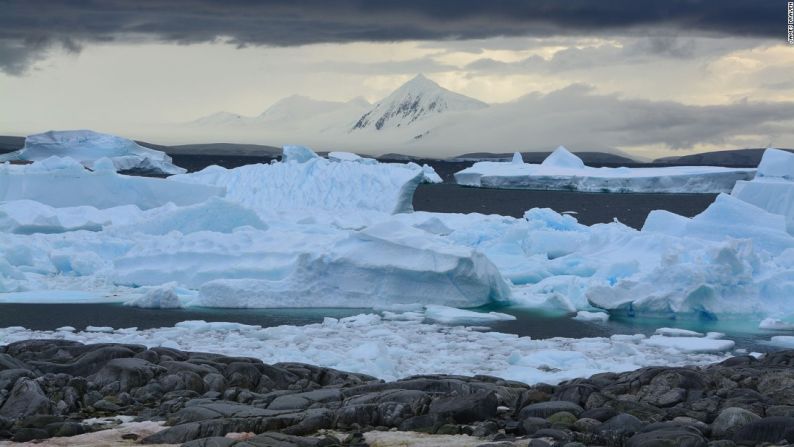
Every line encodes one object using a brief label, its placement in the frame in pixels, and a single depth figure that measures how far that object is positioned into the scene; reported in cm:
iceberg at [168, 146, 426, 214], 5775
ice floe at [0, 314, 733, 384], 2056
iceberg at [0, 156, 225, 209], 5012
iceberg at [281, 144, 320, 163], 6850
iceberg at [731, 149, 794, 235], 4862
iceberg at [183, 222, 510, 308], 3044
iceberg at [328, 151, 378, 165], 7606
